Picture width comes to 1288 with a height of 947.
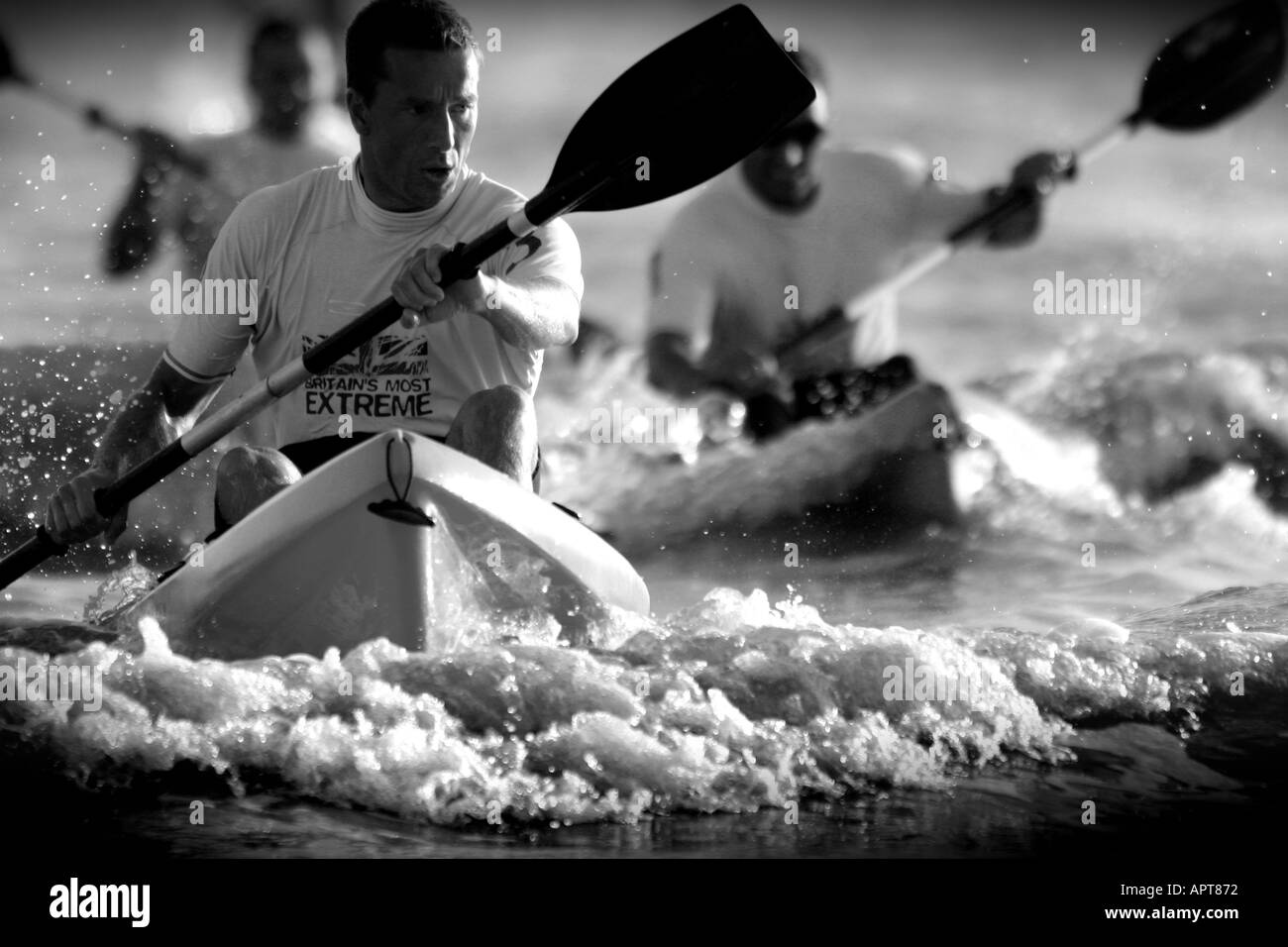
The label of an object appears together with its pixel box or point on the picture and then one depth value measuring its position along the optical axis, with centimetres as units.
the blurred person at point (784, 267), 430
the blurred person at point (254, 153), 399
